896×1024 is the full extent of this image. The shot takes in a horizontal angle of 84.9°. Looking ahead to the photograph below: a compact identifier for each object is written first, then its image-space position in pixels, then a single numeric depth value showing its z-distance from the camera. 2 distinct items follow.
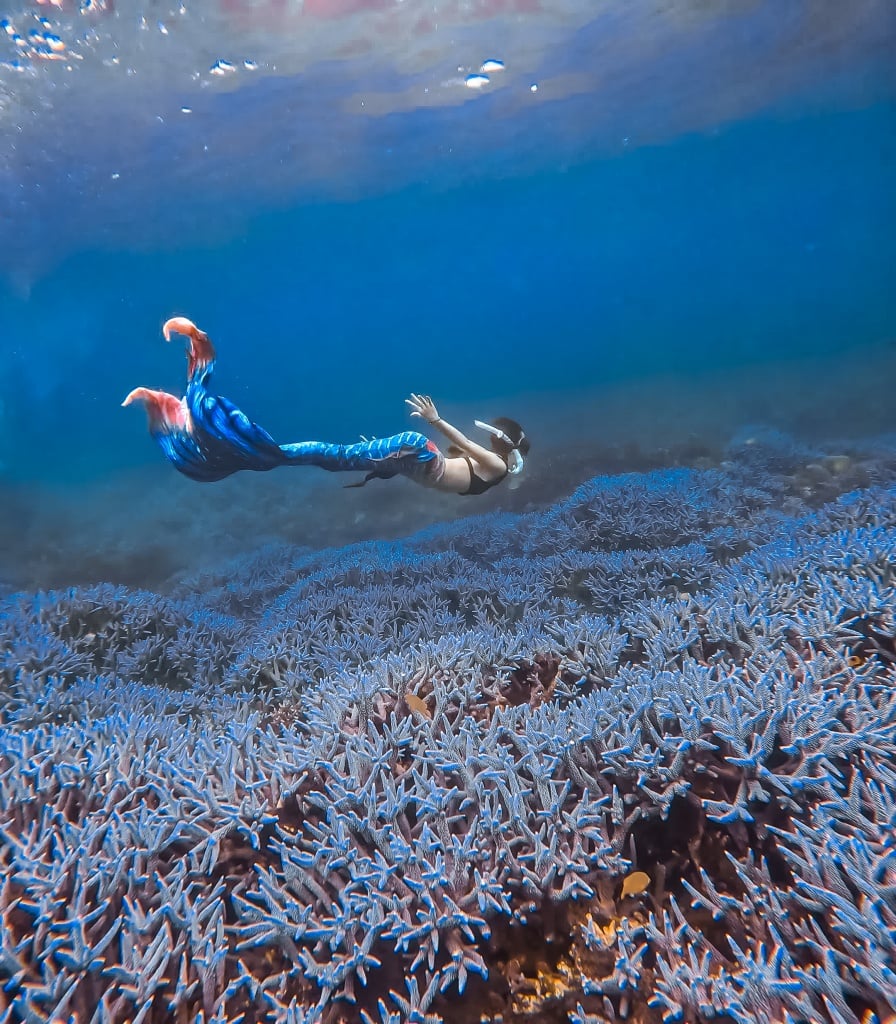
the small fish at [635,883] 2.02
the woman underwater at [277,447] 4.04
